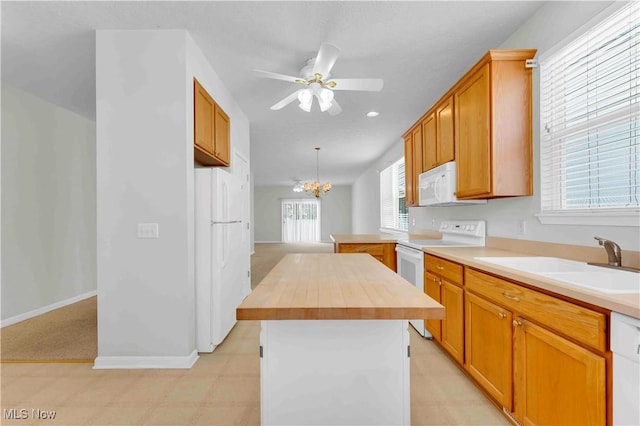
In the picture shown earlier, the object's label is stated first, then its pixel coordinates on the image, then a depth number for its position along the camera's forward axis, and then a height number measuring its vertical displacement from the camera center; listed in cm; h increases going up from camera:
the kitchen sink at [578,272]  132 -33
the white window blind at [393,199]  572 +28
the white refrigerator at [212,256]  252 -41
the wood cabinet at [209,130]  252 +81
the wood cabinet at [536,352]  107 -66
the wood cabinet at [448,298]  211 -70
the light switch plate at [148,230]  230 -14
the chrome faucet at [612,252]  143 -20
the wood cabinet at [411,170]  362 +54
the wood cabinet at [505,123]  207 +66
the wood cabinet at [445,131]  267 +78
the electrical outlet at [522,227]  219 -12
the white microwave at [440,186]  267 +26
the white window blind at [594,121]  149 +53
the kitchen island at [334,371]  117 -65
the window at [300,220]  1283 -36
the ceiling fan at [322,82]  214 +108
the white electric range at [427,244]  278 -34
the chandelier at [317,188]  742 +65
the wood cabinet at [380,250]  366 -49
